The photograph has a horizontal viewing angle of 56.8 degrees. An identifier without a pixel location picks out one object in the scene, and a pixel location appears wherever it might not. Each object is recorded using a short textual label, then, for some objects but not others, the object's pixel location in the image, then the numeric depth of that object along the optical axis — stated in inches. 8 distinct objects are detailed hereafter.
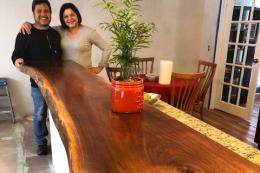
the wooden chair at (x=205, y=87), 115.7
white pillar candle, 103.4
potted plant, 35.4
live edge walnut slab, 25.0
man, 87.1
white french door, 148.6
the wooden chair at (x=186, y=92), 99.4
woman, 90.3
